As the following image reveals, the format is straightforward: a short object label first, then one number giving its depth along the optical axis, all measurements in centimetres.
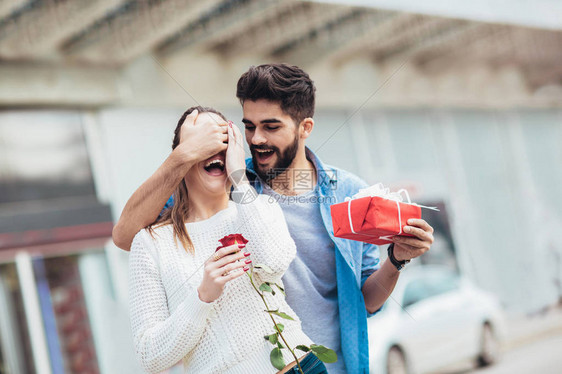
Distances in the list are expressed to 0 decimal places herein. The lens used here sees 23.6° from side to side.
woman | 249
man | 267
